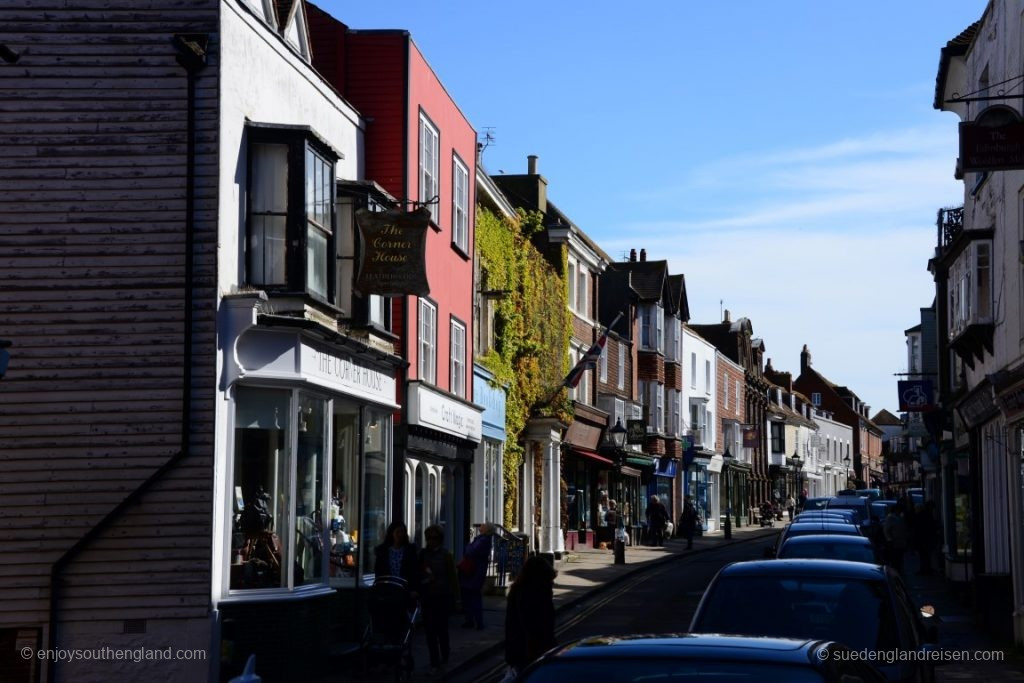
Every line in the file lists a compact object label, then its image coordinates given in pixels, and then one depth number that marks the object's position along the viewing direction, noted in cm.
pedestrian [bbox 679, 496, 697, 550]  4888
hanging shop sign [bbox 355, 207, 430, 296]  1892
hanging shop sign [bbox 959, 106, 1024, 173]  1641
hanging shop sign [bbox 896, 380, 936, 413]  3909
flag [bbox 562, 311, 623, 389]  3556
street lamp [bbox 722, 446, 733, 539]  7406
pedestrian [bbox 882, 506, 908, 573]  3356
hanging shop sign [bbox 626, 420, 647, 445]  4972
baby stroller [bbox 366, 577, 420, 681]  1636
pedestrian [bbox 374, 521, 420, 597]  1883
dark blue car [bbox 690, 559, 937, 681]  1032
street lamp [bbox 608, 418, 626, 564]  4019
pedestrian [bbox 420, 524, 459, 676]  1819
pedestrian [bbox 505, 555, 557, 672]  1370
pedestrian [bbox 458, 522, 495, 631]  2259
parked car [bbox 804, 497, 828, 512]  4721
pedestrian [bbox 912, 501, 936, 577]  3712
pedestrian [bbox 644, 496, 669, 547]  5228
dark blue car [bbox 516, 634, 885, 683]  577
